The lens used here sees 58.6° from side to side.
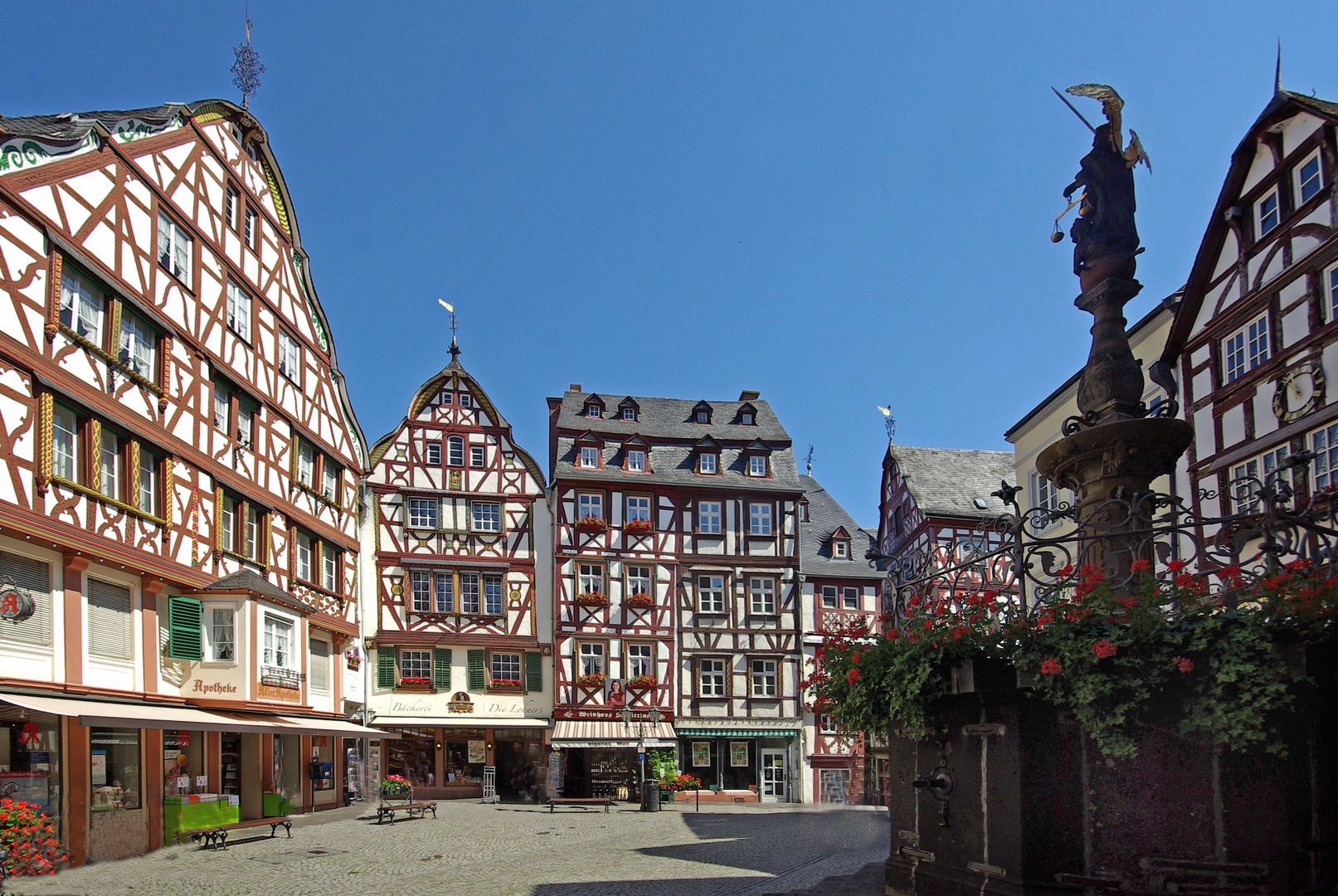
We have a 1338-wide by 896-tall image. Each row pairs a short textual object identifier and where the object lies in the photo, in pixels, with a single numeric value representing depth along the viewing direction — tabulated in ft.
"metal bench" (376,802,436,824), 82.99
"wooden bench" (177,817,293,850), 63.57
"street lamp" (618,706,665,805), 111.02
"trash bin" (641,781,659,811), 99.37
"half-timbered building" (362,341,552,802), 115.75
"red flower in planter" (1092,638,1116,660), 23.50
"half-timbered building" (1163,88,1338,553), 59.00
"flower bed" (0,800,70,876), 40.70
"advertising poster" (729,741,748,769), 122.42
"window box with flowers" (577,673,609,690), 118.52
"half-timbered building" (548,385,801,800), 119.44
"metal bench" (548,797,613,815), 96.53
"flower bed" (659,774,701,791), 109.09
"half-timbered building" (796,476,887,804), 122.72
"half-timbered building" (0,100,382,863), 53.36
